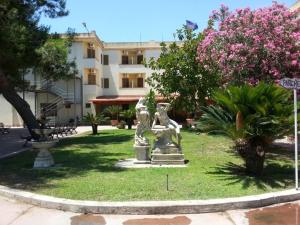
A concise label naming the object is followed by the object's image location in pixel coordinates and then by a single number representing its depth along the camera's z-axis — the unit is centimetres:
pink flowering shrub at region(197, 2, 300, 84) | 970
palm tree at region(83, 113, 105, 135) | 1842
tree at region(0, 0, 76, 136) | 1191
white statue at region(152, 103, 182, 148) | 808
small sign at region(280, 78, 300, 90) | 595
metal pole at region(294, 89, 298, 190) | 584
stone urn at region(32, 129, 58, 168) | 798
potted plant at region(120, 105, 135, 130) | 2133
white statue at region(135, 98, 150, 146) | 833
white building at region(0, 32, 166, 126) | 2987
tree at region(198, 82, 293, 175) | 658
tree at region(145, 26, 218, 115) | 1808
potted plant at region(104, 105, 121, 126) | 2507
